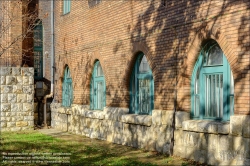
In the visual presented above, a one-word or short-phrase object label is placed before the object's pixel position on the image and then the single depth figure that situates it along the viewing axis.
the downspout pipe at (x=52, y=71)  18.88
